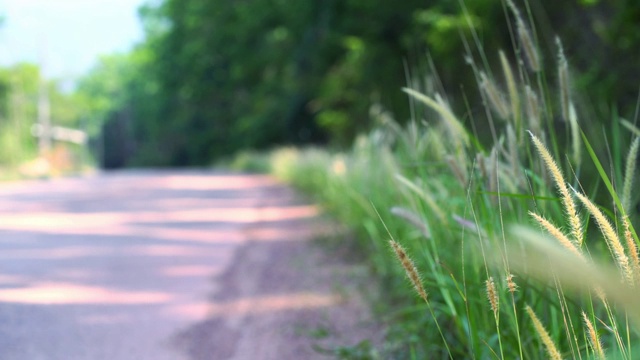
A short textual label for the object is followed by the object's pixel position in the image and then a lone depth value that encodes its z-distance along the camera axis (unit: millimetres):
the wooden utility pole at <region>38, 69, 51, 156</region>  45609
